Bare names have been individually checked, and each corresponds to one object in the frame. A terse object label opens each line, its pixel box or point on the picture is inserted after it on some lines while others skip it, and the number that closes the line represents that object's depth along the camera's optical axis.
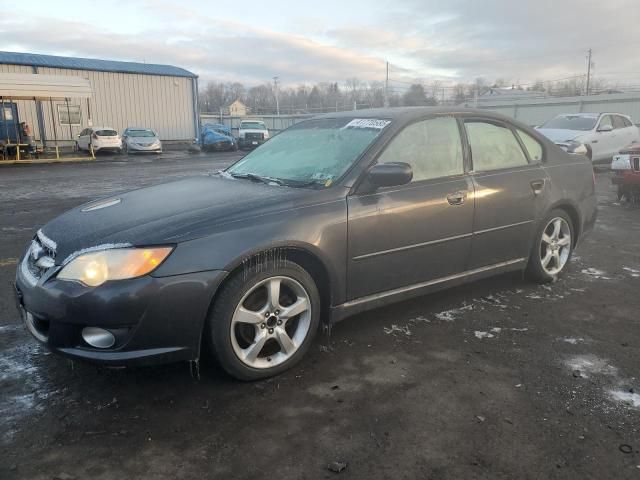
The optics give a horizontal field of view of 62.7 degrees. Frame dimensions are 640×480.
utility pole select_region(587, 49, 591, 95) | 64.36
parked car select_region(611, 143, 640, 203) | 8.79
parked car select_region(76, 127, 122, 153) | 24.50
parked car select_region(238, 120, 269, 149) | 30.33
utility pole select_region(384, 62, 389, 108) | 39.26
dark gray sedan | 2.68
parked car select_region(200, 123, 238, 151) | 30.19
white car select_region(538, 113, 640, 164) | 13.58
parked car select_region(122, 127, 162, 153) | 25.70
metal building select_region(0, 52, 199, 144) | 26.61
